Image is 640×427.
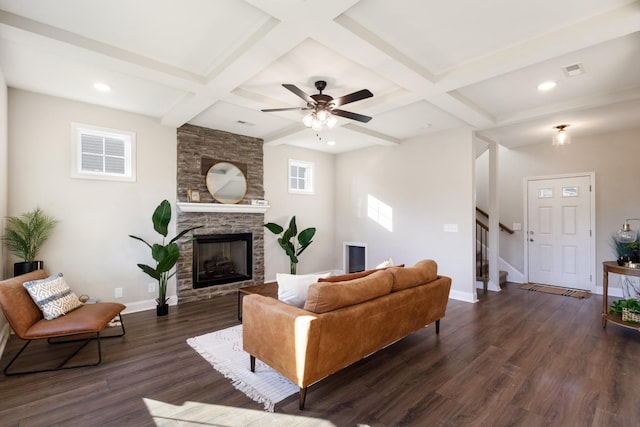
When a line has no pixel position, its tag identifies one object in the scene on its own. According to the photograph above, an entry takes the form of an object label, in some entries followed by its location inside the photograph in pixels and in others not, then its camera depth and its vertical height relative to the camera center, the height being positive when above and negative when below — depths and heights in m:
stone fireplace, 4.85 +0.05
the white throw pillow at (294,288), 2.53 -0.60
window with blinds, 3.99 +0.88
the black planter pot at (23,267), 3.28 -0.54
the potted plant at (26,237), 3.36 -0.22
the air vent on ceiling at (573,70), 3.01 +1.46
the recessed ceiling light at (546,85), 3.37 +1.46
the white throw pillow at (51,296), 2.78 -0.74
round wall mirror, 5.18 +0.59
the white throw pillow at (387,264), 3.29 -0.52
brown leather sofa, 2.12 -0.83
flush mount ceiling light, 4.47 +1.13
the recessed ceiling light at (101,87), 3.44 +1.50
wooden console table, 3.39 -0.82
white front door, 5.53 -0.31
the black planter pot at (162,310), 4.22 -1.28
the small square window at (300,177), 6.46 +0.86
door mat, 5.21 -1.35
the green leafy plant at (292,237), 5.86 -0.41
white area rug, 2.34 -1.35
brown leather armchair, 2.55 -0.92
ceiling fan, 2.89 +1.12
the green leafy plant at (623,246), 3.65 -0.41
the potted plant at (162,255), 4.08 -0.51
